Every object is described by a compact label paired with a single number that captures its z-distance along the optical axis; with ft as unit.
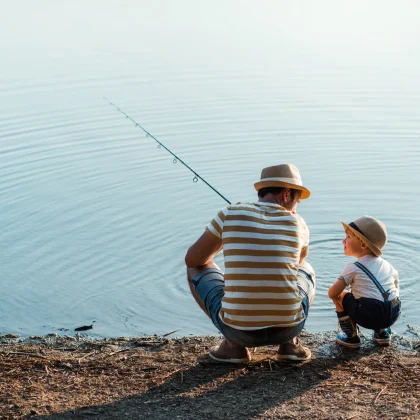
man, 13.67
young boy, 15.31
